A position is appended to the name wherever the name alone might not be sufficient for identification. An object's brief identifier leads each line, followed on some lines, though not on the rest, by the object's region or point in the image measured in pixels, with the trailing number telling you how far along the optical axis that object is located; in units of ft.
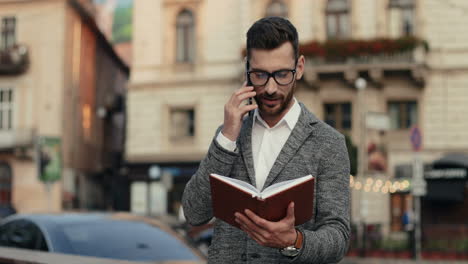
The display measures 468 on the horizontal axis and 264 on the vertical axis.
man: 9.50
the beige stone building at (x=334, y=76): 95.40
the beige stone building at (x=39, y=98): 121.60
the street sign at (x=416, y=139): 60.95
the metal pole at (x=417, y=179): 59.52
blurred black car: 21.59
